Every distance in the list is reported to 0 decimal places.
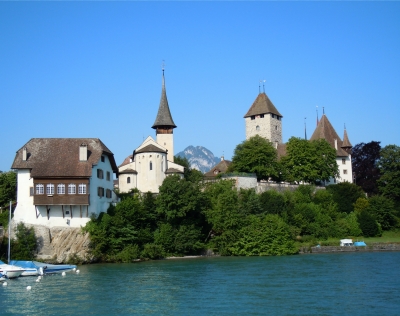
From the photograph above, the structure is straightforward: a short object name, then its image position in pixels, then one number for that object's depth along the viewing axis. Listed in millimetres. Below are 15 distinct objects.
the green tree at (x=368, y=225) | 71062
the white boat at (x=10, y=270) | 43938
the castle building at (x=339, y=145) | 92988
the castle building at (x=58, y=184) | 55375
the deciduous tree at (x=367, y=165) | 90188
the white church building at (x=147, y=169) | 67875
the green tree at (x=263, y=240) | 59938
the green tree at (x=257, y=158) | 77000
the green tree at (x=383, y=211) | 74562
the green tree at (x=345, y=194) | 76062
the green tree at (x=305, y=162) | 80375
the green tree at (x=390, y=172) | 83625
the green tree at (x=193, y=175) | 71350
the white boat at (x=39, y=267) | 46156
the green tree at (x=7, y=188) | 66188
